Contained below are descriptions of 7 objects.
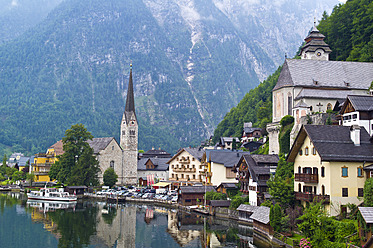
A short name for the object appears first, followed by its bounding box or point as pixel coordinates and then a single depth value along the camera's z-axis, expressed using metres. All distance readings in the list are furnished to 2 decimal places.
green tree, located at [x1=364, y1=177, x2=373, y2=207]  38.53
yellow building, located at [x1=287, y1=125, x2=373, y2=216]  43.91
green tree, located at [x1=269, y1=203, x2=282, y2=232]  46.53
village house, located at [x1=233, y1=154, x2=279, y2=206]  60.62
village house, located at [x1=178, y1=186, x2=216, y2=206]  80.44
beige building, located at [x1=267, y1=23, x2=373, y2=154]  72.69
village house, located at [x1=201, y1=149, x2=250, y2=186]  81.88
